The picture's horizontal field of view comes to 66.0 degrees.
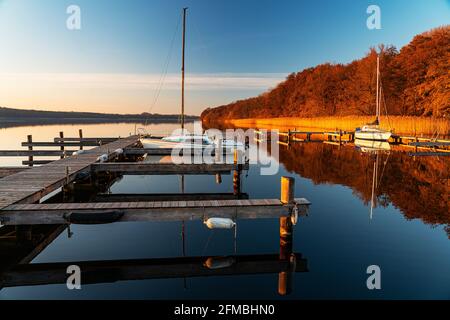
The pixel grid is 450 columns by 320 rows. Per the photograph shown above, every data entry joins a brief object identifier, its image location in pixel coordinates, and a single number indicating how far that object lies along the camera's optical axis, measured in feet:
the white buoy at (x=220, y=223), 30.22
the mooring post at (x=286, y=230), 29.58
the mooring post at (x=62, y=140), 99.03
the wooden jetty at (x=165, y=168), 55.26
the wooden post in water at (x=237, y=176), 57.72
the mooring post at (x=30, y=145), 85.01
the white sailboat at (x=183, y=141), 77.62
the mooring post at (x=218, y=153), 65.31
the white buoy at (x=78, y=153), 68.18
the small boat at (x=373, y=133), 127.24
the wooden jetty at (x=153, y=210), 30.09
